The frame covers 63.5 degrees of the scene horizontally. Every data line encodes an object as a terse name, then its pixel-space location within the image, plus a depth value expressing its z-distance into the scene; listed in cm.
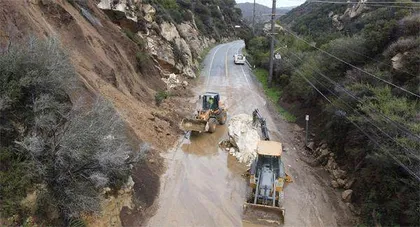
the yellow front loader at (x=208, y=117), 2050
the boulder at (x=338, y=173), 1662
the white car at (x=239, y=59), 4862
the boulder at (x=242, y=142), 1862
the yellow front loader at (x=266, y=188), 1275
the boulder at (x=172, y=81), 3272
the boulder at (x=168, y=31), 3956
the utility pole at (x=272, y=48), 3402
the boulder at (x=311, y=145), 2083
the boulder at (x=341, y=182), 1608
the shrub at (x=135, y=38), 3053
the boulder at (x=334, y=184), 1623
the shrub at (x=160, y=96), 2533
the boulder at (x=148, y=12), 3621
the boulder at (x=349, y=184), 1556
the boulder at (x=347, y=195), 1496
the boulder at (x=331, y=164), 1776
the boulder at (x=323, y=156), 1871
